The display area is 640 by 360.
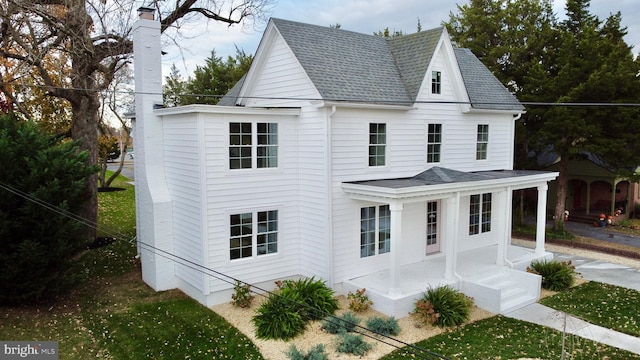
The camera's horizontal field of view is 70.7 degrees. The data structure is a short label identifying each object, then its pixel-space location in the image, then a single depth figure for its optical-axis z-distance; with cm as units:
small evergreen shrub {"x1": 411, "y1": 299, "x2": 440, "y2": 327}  1150
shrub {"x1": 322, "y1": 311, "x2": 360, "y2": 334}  1083
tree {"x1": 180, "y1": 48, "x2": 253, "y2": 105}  3048
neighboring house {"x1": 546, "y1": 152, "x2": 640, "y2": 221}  2559
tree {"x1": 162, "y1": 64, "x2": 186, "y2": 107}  3434
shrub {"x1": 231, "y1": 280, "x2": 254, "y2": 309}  1221
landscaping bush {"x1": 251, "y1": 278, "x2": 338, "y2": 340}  1066
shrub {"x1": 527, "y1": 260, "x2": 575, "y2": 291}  1448
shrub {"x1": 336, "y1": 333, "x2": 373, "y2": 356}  995
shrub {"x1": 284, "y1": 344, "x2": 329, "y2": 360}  931
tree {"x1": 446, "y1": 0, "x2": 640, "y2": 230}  1994
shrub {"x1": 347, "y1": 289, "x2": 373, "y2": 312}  1212
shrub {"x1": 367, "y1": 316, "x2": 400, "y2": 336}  1095
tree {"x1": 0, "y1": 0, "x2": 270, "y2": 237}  1490
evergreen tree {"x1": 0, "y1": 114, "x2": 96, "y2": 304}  1104
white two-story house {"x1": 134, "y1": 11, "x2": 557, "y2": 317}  1232
